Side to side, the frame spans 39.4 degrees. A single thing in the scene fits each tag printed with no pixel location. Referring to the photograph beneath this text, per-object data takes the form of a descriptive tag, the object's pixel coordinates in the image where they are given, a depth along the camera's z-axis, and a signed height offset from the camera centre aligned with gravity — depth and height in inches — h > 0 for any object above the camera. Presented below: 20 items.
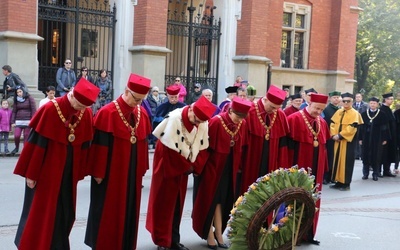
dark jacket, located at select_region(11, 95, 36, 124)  538.6 -46.9
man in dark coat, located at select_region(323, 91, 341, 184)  501.0 -36.7
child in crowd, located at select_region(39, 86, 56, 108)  467.2 -24.8
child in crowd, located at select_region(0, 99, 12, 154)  538.3 -59.5
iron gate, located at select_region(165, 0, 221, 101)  818.2 +37.6
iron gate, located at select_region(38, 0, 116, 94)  700.7 +36.2
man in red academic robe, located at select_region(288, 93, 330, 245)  304.5 -35.4
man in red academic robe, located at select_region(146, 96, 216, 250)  250.1 -43.9
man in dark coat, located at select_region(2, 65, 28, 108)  562.9 -22.5
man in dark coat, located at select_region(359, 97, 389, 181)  575.2 -61.2
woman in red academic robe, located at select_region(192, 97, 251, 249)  274.5 -53.7
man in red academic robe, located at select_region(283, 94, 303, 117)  390.7 -21.6
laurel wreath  187.8 -47.2
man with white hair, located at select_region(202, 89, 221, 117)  428.5 -17.9
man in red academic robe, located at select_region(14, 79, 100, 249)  217.5 -39.9
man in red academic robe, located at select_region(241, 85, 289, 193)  287.1 -35.4
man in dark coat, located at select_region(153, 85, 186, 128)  401.7 -27.1
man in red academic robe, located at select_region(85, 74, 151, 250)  232.8 -44.2
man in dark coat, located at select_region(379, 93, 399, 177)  584.1 -67.7
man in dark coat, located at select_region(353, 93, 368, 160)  698.8 -34.8
